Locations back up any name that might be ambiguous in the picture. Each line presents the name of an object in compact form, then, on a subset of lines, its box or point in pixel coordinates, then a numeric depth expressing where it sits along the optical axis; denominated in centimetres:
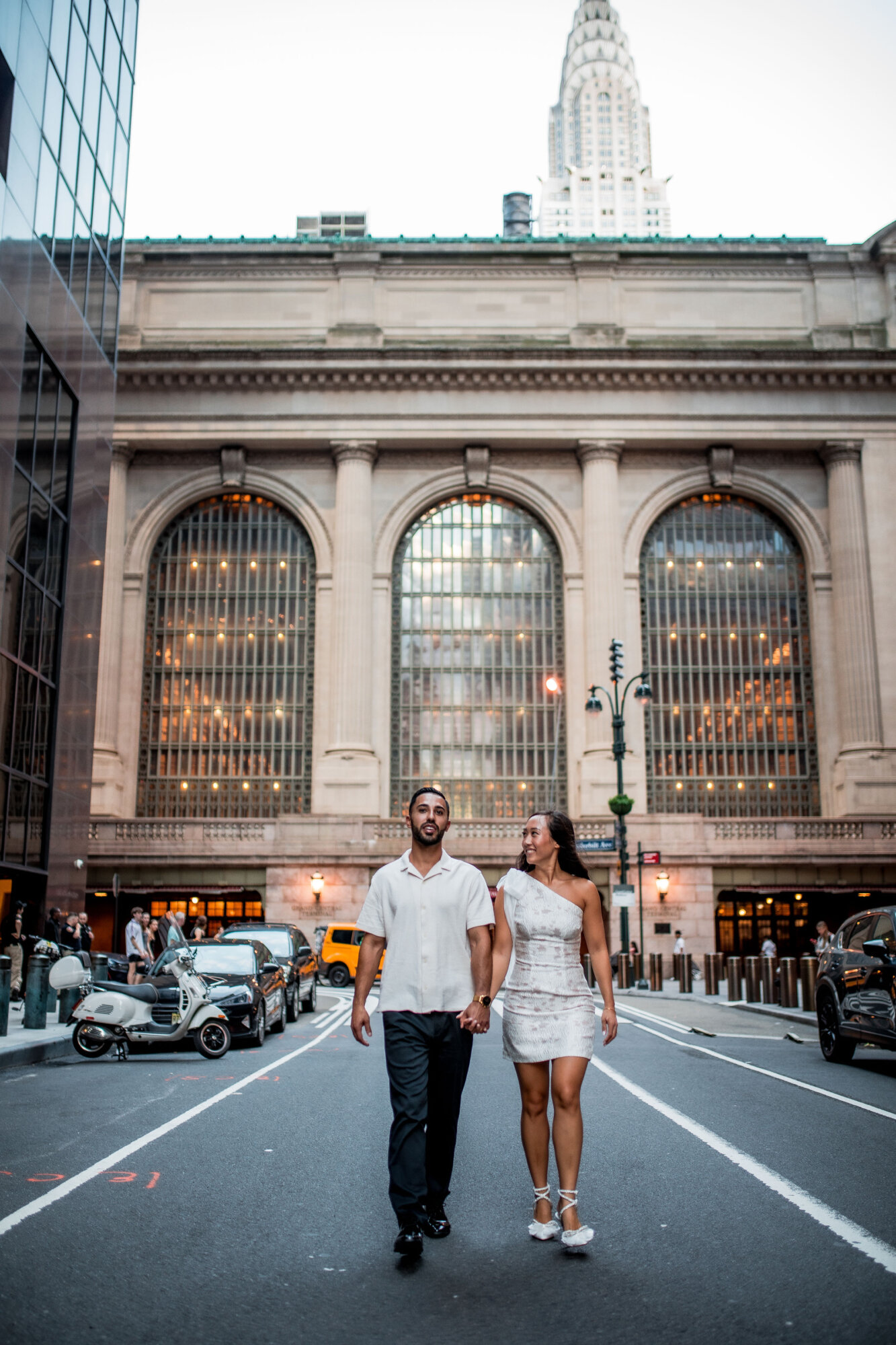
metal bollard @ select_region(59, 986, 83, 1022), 1872
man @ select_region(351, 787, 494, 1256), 579
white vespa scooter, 1458
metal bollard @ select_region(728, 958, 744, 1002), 2580
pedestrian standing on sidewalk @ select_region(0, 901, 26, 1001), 2184
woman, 564
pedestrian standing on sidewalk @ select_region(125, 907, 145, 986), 2473
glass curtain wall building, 2227
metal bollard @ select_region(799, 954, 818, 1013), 2131
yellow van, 3484
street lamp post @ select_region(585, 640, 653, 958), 3400
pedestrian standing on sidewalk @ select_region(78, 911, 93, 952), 2331
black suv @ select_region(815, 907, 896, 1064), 1277
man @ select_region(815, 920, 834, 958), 2742
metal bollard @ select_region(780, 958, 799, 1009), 2262
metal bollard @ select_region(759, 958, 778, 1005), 2465
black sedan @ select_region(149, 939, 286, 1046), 1554
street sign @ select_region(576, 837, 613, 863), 3409
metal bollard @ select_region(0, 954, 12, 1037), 1545
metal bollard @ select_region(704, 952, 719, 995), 2866
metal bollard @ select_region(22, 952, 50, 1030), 1702
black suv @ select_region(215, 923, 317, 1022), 2070
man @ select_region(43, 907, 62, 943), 2341
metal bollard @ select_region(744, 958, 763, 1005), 2511
